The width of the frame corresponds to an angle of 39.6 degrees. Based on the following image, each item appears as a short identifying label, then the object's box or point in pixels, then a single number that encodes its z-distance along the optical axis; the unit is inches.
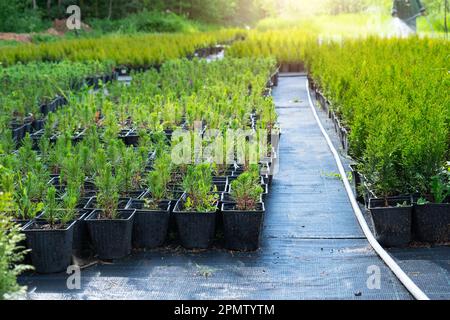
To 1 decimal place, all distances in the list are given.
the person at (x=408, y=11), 876.8
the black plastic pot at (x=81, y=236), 184.1
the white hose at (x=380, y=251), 150.9
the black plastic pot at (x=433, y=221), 187.3
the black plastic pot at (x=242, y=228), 187.2
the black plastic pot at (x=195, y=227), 187.8
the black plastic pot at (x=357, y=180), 229.2
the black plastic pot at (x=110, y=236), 182.7
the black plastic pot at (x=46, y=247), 171.9
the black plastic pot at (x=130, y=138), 304.2
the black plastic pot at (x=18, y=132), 327.6
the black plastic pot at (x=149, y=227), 190.4
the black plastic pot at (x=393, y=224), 188.0
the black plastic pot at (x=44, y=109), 401.4
